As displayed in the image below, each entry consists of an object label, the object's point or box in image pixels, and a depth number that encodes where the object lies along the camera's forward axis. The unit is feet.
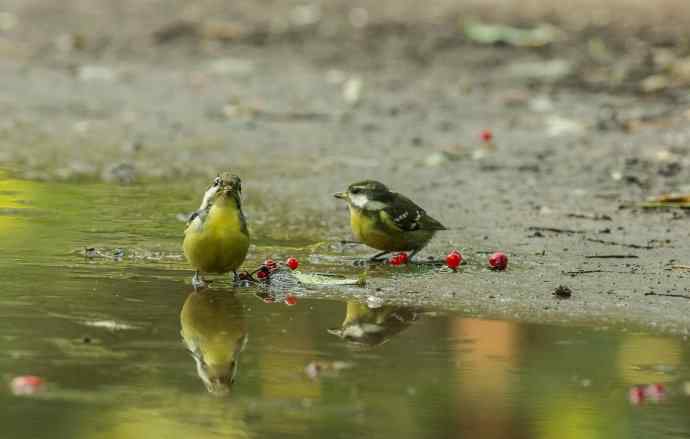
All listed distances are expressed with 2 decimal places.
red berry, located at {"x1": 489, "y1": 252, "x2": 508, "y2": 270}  52.75
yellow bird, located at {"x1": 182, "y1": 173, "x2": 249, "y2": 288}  47.98
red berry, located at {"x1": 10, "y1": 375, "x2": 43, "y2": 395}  36.24
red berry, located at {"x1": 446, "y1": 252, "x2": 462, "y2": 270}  53.06
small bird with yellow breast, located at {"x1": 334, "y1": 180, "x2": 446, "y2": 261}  54.60
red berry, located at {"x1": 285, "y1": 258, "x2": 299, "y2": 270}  50.96
